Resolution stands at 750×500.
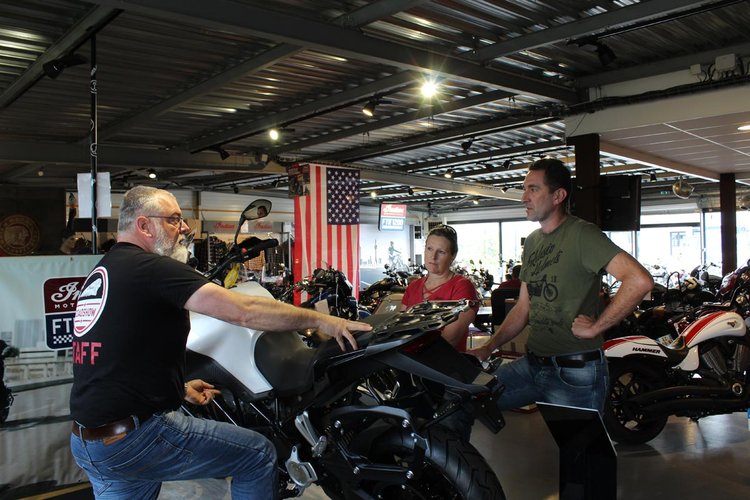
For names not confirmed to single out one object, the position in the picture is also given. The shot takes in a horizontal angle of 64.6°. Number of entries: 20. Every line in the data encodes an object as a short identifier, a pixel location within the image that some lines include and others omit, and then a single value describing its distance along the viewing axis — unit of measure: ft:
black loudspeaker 21.07
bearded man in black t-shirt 6.21
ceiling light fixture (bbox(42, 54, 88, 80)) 14.24
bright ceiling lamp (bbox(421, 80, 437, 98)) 18.38
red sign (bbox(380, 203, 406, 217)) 48.96
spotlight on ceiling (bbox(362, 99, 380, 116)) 20.90
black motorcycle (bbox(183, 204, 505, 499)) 6.62
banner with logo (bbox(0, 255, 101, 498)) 10.49
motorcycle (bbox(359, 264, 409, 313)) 27.02
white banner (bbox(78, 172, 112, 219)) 12.00
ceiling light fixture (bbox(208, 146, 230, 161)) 29.56
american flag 32.40
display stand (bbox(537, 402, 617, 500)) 7.12
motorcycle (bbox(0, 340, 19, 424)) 10.42
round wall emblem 27.17
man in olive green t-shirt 7.47
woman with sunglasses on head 9.46
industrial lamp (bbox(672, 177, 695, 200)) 38.32
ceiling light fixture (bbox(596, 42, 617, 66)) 16.05
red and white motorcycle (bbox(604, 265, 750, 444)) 13.60
